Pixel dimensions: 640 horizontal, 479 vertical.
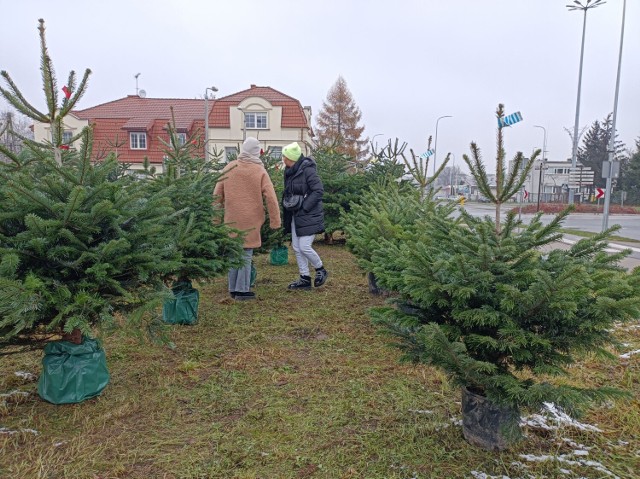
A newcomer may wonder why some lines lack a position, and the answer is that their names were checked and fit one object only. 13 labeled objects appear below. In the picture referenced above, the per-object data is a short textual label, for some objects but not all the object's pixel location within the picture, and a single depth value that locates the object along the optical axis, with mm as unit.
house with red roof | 31391
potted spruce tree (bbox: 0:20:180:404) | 2406
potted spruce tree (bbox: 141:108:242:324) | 4156
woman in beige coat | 5207
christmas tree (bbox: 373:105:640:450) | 2008
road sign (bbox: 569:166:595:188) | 39209
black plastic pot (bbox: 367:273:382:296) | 5789
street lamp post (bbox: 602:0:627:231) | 15168
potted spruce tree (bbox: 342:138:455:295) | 4445
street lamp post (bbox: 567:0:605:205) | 22566
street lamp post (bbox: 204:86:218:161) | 21688
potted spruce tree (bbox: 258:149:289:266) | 6805
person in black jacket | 5895
